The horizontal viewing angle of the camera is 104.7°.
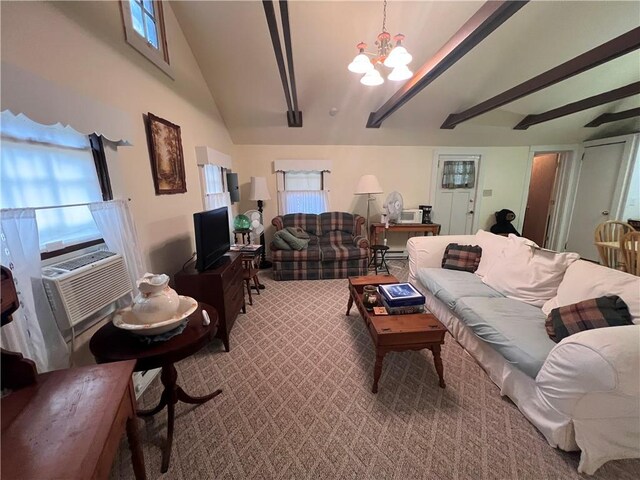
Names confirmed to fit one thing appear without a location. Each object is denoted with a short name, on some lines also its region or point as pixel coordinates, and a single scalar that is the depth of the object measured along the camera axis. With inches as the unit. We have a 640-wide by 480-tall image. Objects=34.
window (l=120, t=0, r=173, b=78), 66.1
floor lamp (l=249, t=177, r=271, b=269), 159.2
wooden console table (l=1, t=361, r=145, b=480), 23.6
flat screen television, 80.0
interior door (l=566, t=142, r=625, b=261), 164.7
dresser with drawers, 79.7
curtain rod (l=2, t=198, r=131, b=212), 39.4
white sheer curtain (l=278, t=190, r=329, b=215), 181.5
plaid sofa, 145.0
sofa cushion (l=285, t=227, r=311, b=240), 153.8
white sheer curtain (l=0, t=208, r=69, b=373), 38.9
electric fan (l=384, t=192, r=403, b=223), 170.1
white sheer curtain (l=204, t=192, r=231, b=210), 119.3
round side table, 43.7
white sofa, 44.6
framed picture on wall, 77.3
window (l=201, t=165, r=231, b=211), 118.3
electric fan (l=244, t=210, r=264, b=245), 142.9
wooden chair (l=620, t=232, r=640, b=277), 89.5
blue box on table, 74.4
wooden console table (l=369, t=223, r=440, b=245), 171.9
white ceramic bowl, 45.1
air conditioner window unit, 45.5
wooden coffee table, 64.7
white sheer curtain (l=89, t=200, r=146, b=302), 56.7
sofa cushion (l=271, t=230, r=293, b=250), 146.6
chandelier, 66.9
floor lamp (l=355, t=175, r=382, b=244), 163.8
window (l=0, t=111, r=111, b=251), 41.2
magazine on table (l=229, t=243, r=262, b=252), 117.3
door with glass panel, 189.9
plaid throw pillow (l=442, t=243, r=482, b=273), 106.3
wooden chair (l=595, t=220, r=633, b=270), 106.7
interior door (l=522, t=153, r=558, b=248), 200.2
